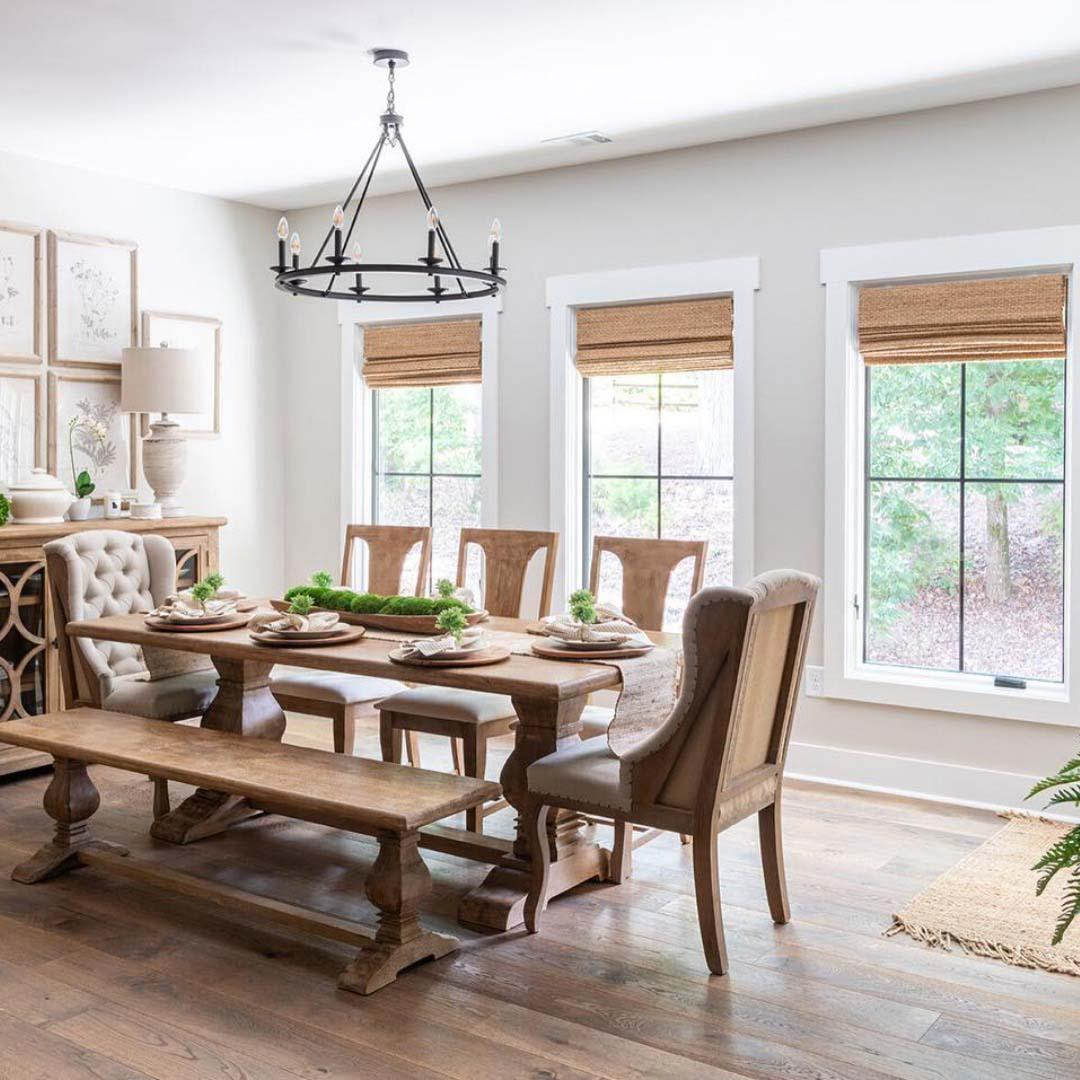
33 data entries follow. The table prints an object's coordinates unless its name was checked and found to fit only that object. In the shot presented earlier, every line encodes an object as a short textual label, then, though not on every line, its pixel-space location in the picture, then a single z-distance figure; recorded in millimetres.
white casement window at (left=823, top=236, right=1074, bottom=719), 4195
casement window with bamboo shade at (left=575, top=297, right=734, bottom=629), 4891
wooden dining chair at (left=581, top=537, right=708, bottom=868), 4117
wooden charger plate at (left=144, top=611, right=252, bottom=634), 3674
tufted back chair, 3992
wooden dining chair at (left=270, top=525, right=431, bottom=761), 4008
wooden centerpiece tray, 3586
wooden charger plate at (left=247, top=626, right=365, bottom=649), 3420
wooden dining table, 3062
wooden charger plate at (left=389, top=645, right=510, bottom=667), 3129
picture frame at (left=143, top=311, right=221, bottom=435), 5461
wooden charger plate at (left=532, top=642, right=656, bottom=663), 3234
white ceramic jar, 4672
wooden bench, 2807
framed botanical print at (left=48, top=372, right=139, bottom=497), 5094
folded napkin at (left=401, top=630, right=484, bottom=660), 3145
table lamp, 5047
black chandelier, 3150
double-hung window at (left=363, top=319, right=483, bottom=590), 5609
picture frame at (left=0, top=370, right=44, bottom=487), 4891
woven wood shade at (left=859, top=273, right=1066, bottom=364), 4098
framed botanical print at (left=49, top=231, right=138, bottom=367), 5078
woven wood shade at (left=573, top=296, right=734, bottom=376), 4812
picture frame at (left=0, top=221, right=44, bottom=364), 4883
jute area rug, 3018
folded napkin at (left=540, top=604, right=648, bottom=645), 3326
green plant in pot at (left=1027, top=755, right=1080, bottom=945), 2084
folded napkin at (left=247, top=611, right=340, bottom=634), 3508
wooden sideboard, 4504
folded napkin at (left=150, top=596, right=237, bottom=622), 3730
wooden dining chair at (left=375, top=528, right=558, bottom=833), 3688
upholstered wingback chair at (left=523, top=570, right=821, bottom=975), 2729
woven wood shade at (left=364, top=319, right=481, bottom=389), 5531
